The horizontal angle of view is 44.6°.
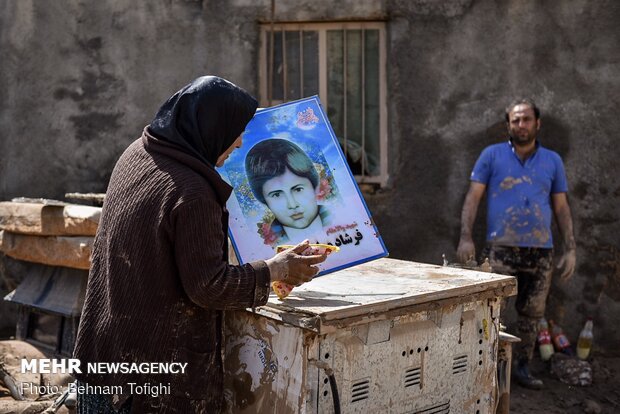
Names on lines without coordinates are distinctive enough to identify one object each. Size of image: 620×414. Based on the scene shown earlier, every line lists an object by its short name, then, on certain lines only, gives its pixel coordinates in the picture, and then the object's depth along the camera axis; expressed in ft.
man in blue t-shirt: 17.49
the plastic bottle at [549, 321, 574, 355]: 19.35
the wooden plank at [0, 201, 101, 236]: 15.20
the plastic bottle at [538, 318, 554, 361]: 19.11
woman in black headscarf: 7.24
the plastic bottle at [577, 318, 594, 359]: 19.33
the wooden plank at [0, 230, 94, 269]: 15.43
